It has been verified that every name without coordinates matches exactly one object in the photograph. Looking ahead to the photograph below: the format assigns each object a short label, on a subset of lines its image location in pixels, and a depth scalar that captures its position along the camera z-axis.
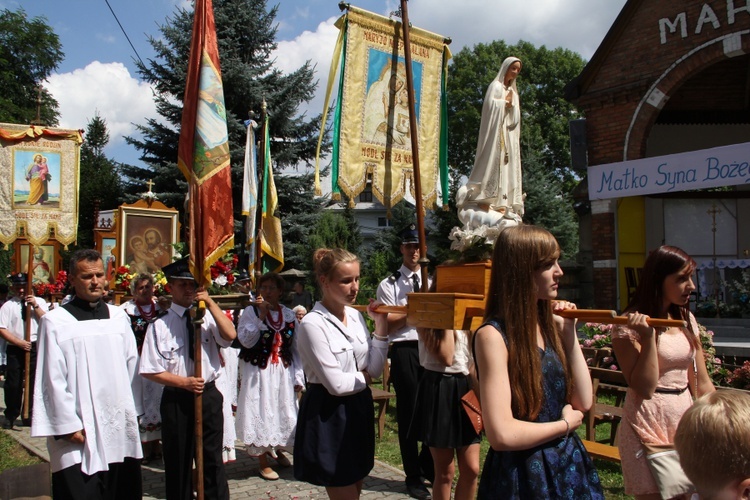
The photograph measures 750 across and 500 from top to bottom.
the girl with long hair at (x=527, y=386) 2.24
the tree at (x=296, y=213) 22.50
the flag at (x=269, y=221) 9.49
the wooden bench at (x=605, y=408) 6.22
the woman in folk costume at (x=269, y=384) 6.46
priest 3.91
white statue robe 5.79
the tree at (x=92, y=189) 27.33
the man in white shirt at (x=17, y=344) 9.12
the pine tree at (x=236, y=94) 22.25
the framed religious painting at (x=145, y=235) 15.09
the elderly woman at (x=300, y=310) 8.61
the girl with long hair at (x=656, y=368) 3.29
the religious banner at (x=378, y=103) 5.35
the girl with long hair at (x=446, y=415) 4.44
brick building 12.70
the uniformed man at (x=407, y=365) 5.53
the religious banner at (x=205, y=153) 4.81
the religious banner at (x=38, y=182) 8.71
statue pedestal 3.48
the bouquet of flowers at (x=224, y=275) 7.23
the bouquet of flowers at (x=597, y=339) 8.94
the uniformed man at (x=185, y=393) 4.74
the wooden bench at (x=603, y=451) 4.99
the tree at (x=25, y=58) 30.92
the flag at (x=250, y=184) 9.88
